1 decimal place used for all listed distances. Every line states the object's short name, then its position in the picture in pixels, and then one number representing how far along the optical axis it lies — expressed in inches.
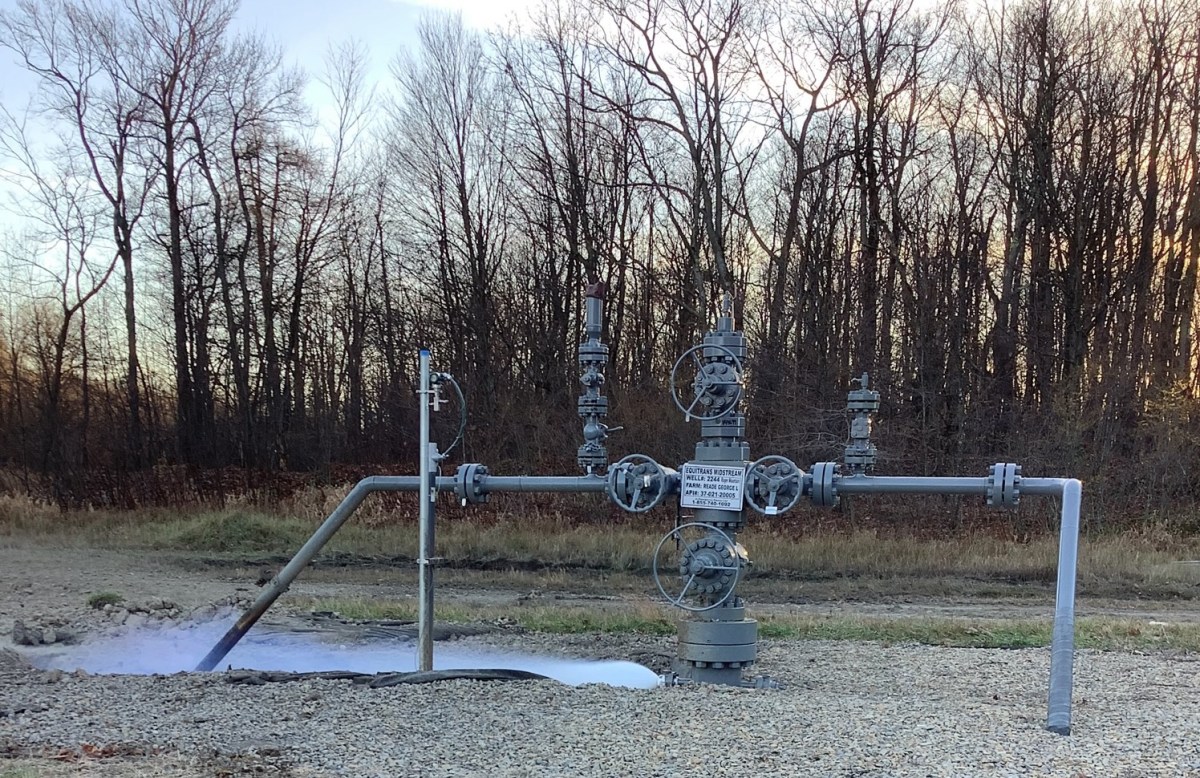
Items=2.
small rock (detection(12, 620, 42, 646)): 330.3
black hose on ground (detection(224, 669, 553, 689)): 238.4
